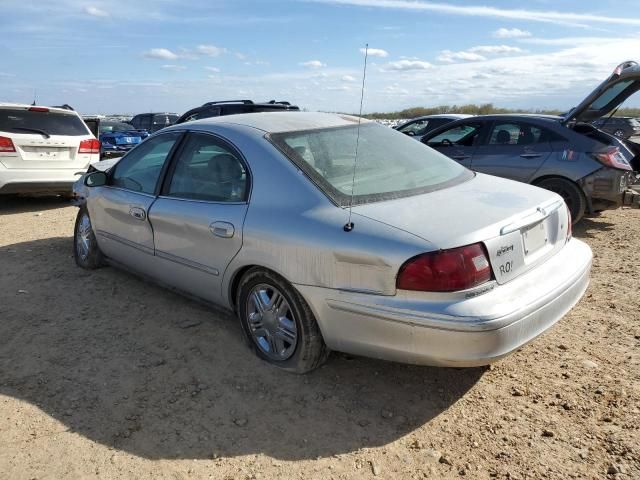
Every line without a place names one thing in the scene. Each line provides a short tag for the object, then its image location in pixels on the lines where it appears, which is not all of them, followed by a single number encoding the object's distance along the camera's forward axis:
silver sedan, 2.53
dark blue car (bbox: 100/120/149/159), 15.20
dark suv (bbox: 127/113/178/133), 21.25
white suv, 7.69
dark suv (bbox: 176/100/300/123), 10.56
